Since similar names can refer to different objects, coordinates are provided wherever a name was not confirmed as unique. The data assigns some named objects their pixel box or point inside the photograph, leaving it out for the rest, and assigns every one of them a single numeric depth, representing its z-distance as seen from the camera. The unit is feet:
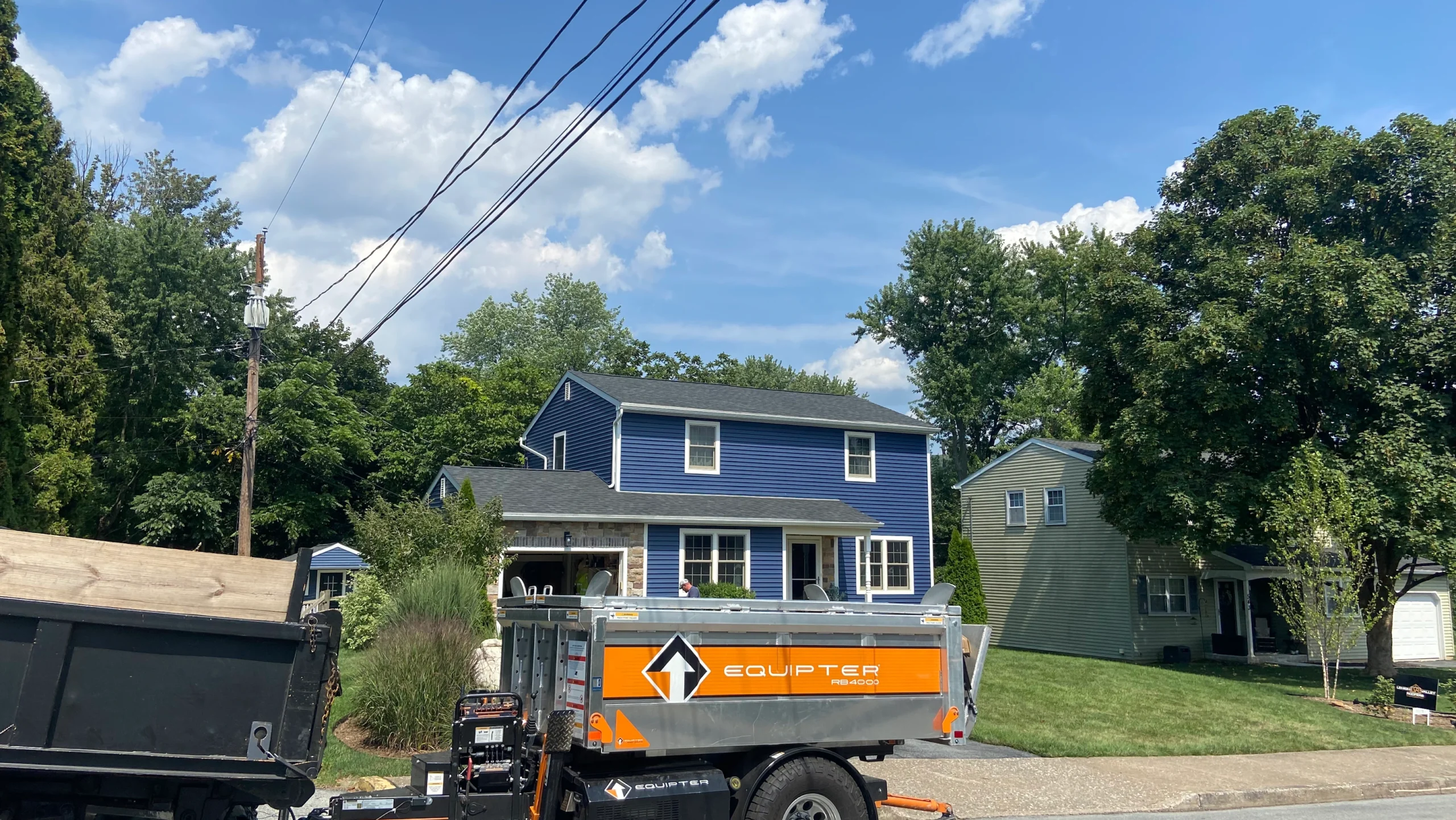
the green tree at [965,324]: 159.43
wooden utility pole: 63.87
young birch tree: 62.44
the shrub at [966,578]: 87.04
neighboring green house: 89.97
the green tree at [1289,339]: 68.64
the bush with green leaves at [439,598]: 38.37
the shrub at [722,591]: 68.69
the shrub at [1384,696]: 57.72
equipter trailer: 18.97
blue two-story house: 74.43
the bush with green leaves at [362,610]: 55.98
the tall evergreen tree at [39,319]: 55.72
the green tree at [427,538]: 50.88
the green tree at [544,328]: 206.28
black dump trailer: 14.74
